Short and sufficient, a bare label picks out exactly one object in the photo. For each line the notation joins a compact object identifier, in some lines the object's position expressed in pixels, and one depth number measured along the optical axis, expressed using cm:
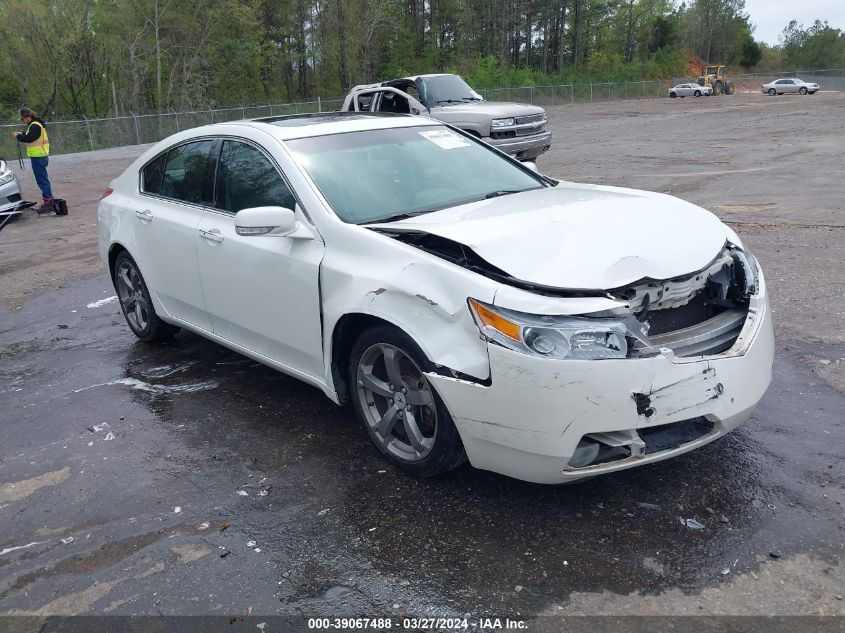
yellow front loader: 6172
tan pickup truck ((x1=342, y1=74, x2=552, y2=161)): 1503
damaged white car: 307
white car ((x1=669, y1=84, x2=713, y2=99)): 5954
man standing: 1407
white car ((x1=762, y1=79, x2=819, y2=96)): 5809
